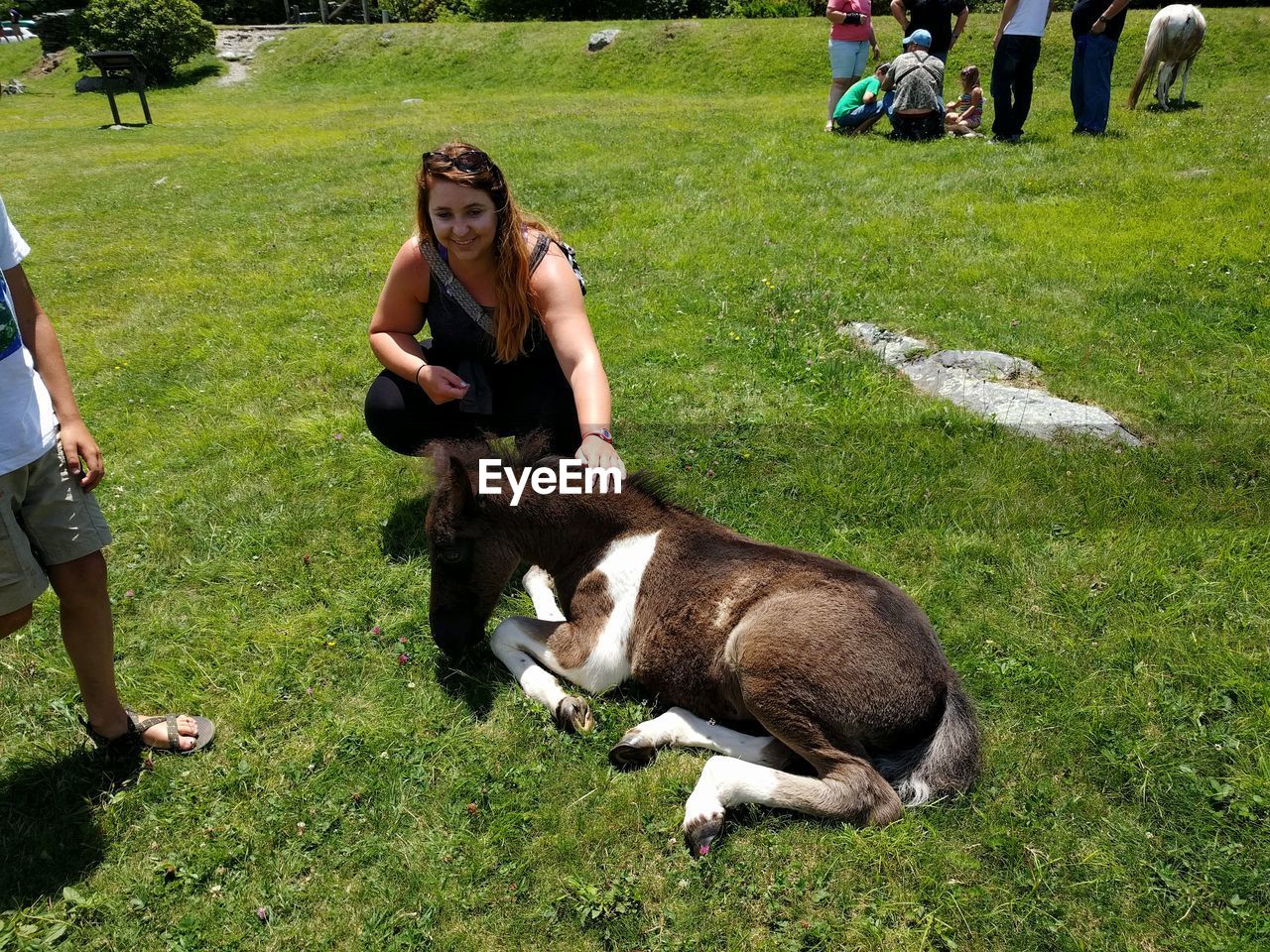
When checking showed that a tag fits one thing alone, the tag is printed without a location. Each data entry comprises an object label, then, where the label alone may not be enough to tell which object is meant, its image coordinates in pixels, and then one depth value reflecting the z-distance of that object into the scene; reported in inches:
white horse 567.8
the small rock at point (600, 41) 1070.4
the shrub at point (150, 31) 1160.8
